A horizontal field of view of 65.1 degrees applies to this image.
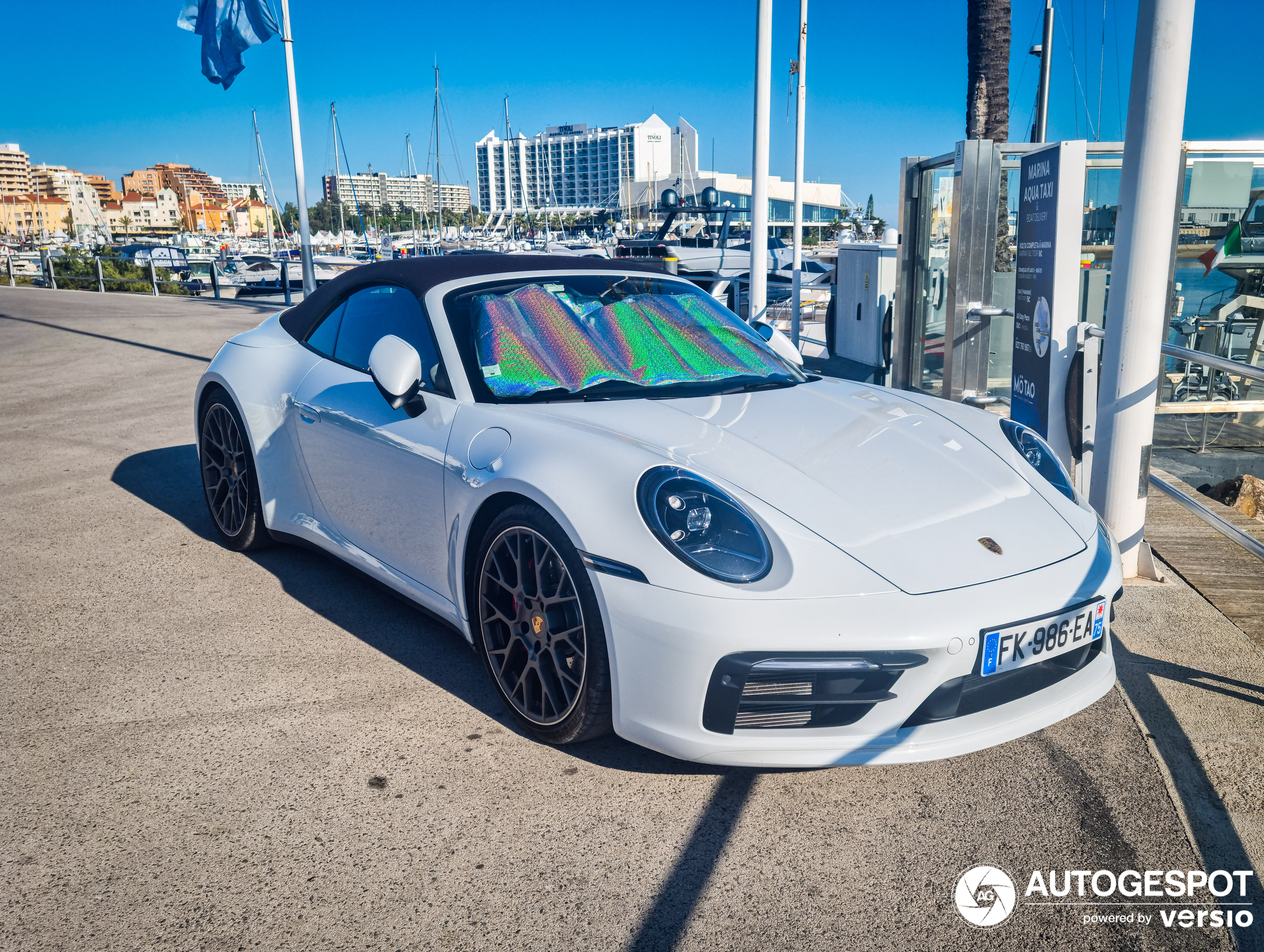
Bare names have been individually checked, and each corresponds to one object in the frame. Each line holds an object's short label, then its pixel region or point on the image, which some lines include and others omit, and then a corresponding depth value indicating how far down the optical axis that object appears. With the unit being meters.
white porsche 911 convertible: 2.39
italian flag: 7.18
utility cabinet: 10.79
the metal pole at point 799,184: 13.45
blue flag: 14.64
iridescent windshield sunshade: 3.35
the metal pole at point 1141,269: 3.79
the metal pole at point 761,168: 8.41
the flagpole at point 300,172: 16.81
